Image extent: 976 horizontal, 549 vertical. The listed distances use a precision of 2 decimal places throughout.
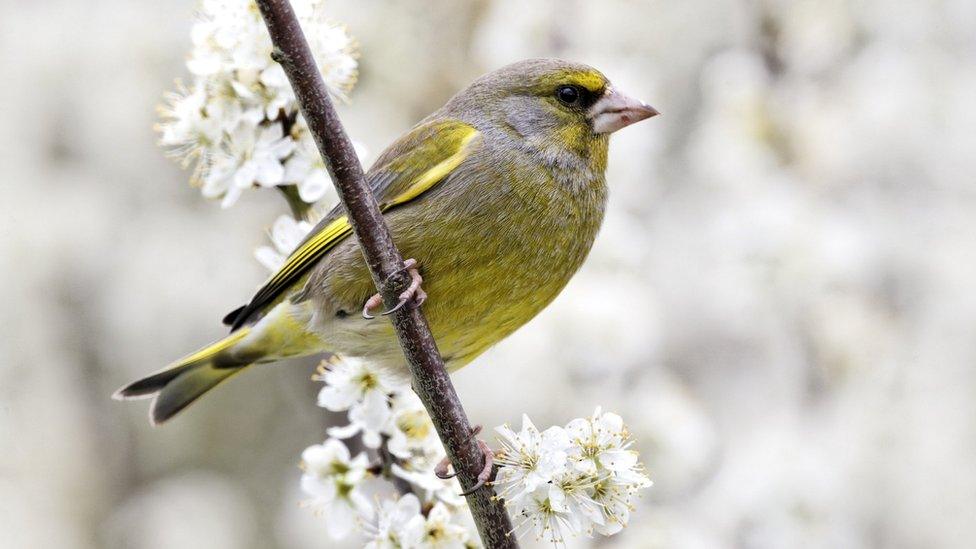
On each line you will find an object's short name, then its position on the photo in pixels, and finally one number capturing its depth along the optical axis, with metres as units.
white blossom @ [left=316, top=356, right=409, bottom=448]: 5.09
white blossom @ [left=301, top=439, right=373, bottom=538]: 5.14
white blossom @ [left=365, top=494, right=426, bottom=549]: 4.78
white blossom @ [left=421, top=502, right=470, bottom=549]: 4.82
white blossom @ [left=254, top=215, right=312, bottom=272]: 5.62
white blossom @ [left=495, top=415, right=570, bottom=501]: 4.11
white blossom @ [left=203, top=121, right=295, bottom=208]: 5.02
